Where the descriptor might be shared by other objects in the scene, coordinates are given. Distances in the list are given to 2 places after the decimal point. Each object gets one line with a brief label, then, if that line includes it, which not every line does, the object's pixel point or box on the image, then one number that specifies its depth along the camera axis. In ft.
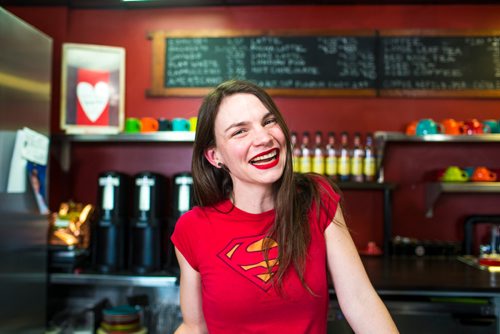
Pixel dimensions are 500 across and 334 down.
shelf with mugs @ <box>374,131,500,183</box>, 9.22
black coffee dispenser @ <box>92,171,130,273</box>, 8.66
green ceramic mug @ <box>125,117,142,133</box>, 9.65
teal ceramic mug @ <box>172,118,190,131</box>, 9.57
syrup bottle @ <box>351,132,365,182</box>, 9.78
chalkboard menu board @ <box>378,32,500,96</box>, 10.36
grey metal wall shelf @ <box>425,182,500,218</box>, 9.20
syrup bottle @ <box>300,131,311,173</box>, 9.70
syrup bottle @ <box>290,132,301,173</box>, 9.78
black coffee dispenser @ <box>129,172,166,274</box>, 8.54
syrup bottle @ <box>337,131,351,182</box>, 9.75
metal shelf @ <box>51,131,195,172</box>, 9.16
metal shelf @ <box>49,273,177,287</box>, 8.15
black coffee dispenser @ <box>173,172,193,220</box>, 8.62
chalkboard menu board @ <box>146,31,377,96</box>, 10.57
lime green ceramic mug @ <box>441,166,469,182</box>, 9.47
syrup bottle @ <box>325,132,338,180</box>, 9.79
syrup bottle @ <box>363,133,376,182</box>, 9.78
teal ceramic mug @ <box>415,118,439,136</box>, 9.39
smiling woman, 3.84
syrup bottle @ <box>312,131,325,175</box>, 9.77
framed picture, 9.61
